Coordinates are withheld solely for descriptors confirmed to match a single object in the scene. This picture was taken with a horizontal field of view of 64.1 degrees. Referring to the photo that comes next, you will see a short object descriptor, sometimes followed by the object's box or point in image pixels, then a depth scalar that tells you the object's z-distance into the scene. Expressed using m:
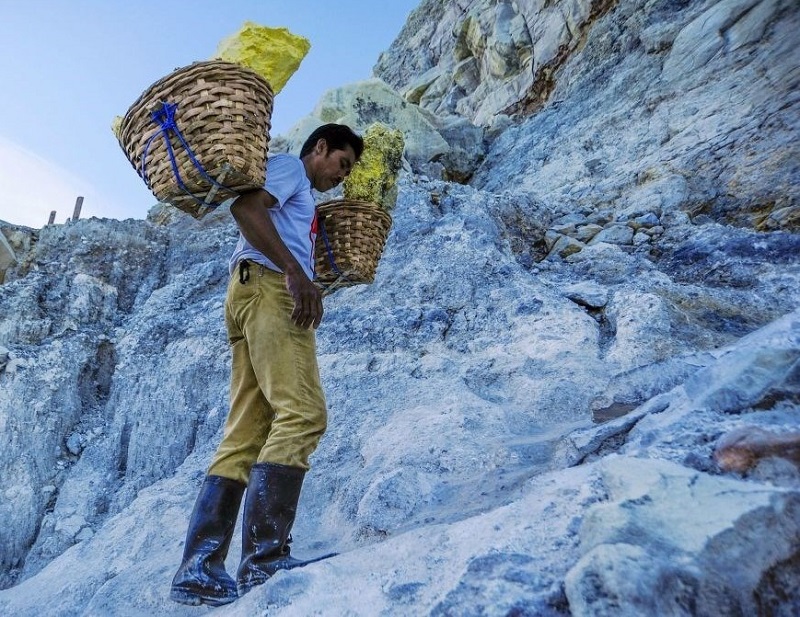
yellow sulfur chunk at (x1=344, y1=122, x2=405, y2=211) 3.70
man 2.29
